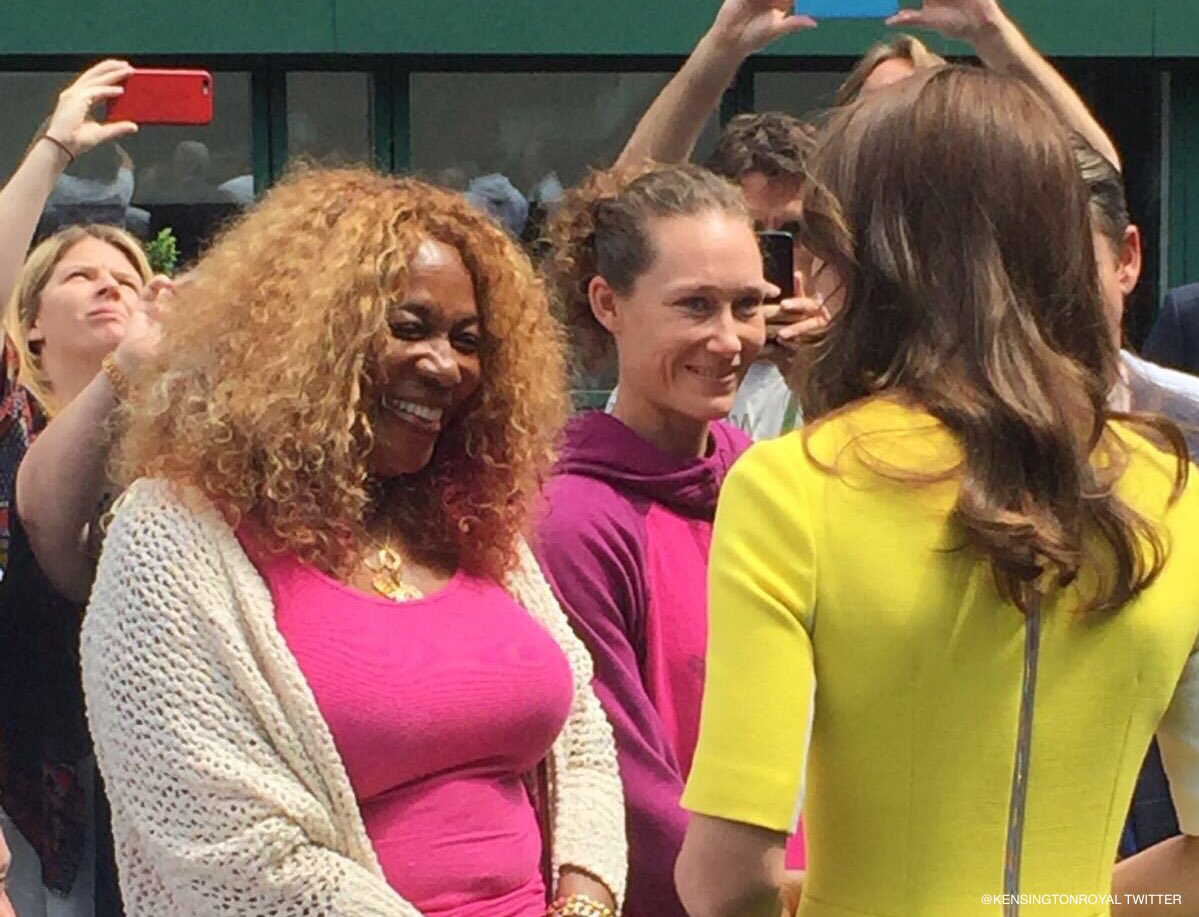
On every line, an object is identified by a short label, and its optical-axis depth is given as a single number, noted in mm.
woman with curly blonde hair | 2496
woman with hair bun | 3018
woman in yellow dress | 1966
